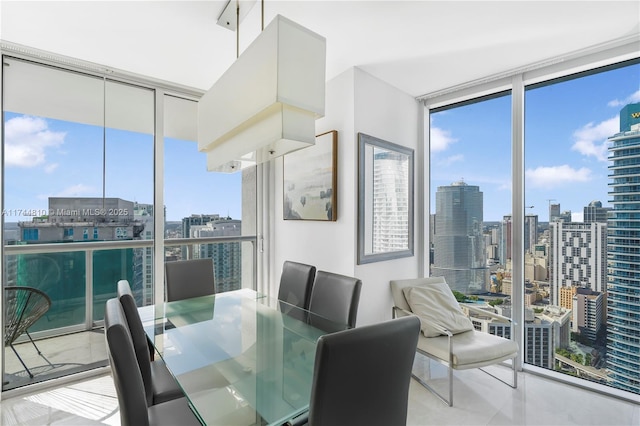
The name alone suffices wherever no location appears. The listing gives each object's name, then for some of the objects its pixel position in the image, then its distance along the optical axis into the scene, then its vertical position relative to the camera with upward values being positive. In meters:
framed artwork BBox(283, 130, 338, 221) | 2.86 +0.33
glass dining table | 1.26 -0.73
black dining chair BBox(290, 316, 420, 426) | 1.02 -0.54
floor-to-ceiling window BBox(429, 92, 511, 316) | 2.98 +0.18
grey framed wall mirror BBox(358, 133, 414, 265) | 2.77 +0.15
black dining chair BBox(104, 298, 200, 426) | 1.07 -0.55
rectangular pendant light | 1.22 +0.52
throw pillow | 2.65 -0.82
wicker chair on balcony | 2.50 -0.79
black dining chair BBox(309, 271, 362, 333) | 2.03 -0.59
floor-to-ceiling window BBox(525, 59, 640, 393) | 2.38 -0.06
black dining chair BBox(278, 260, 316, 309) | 2.49 -0.56
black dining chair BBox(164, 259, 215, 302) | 2.65 -0.56
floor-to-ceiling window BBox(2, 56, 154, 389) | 2.52 +0.12
